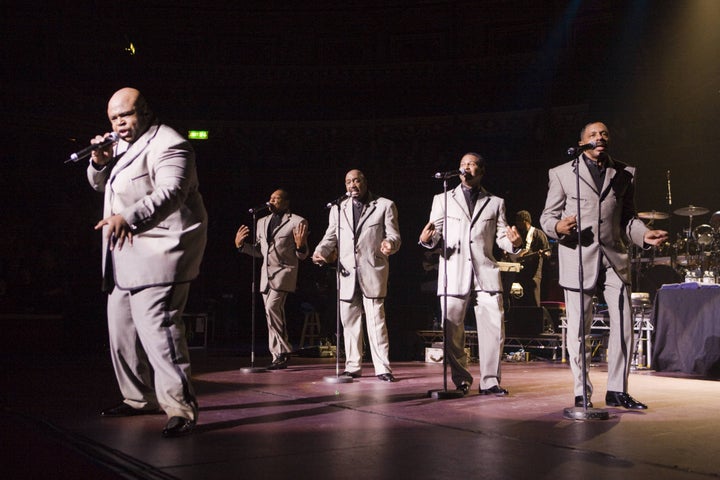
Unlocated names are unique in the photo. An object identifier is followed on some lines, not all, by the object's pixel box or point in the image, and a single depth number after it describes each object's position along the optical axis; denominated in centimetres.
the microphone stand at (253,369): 664
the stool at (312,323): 1115
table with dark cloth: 638
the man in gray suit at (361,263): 596
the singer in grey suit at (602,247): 409
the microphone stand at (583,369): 366
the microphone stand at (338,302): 566
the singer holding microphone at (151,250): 320
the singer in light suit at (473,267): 489
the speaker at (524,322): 897
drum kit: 723
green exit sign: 1412
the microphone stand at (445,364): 464
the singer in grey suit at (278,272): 712
